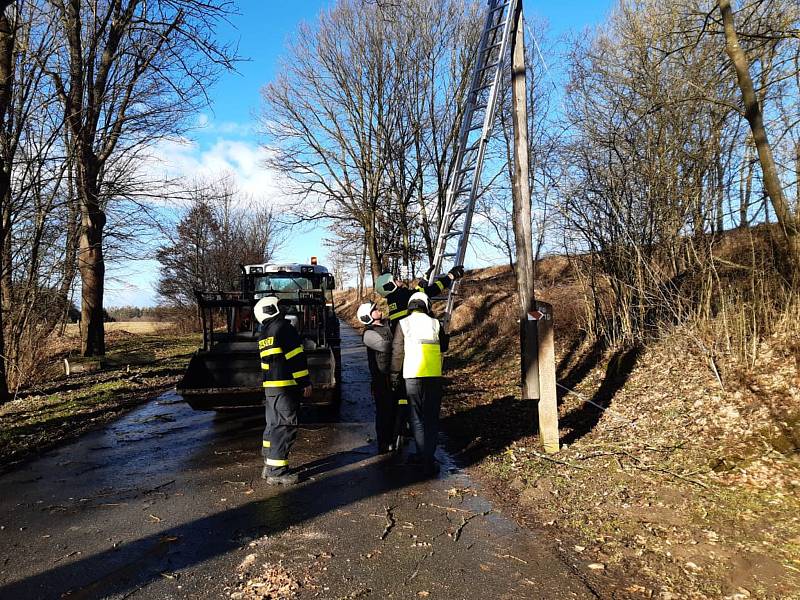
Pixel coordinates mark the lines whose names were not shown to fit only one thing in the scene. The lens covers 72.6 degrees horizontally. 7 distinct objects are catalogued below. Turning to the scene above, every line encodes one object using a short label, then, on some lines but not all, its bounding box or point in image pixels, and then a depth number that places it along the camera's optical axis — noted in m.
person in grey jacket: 6.43
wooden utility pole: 5.91
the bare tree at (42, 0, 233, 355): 11.80
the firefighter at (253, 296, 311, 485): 5.46
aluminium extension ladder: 6.89
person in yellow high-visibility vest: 5.74
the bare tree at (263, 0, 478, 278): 20.33
